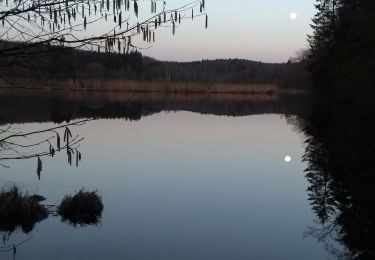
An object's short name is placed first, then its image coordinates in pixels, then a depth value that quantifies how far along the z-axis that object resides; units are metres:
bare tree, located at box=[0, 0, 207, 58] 3.33
